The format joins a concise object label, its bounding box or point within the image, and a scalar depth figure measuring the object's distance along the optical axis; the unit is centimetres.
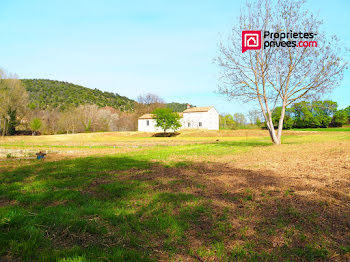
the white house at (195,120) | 6794
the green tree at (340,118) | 6519
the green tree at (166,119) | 6064
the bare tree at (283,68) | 1606
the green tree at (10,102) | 4388
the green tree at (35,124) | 4990
